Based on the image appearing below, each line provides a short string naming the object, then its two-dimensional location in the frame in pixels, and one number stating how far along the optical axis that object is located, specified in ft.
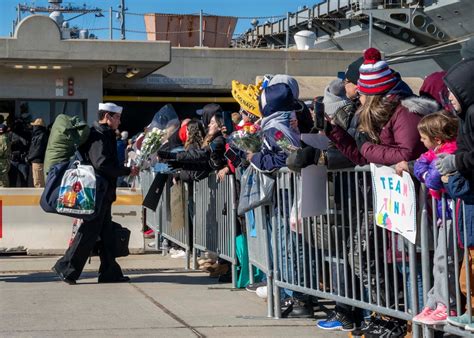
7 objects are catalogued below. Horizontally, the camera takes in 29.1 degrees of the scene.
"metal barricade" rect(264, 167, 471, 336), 17.06
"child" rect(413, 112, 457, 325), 16.94
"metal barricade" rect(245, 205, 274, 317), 24.90
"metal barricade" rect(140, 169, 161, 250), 44.86
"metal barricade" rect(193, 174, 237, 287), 30.60
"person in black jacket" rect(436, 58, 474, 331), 15.76
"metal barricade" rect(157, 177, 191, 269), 37.37
